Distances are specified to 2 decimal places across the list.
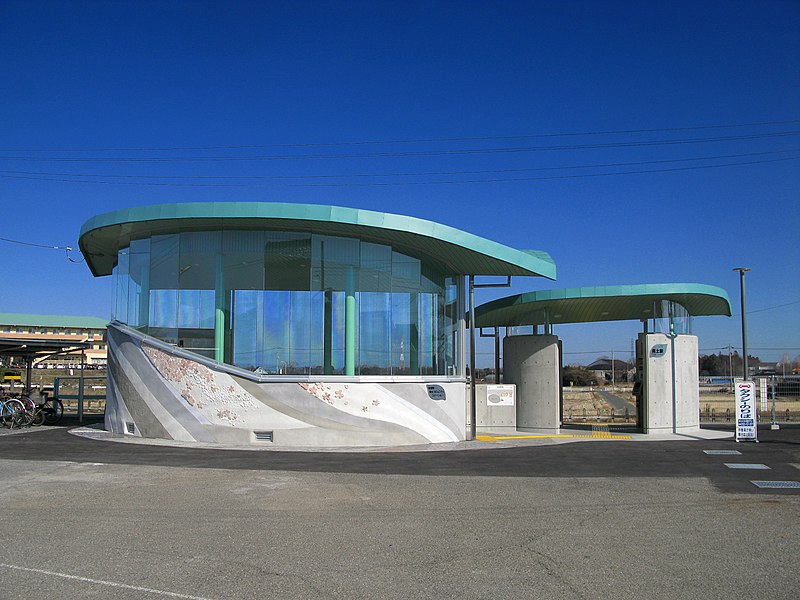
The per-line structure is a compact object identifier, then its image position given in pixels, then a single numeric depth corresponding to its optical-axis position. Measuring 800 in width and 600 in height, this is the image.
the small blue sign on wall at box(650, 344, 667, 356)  21.05
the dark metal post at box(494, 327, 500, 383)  24.25
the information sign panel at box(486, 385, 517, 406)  21.95
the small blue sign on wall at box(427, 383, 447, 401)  17.23
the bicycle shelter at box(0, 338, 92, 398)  20.31
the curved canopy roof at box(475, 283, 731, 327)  20.20
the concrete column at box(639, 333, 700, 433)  20.97
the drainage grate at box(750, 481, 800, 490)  10.68
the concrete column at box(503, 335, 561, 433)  21.77
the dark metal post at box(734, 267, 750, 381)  28.04
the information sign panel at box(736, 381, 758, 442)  18.20
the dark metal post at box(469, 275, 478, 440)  18.43
